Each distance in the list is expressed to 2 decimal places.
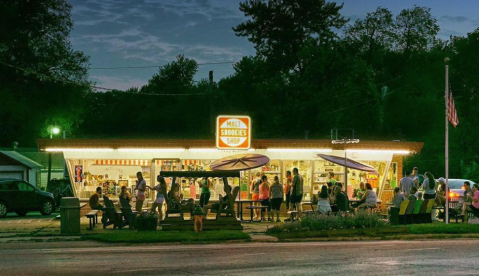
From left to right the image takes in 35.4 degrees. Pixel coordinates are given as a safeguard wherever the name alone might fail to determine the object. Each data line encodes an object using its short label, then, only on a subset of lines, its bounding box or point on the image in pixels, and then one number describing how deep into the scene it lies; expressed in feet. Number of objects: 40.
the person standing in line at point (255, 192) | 97.81
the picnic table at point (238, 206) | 91.95
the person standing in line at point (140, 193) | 90.12
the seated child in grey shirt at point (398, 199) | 84.33
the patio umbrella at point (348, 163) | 91.40
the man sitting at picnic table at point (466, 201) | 89.19
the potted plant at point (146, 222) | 76.69
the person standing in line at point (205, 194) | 92.17
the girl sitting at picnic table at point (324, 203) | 82.51
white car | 110.52
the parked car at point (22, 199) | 107.14
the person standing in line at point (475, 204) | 87.30
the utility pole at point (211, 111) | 149.83
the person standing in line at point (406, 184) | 91.65
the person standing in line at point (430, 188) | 88.94
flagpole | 83.41
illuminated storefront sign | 101.76
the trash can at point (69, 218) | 75.82
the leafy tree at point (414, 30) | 241.14
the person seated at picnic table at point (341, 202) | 87.10
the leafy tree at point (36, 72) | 187.32
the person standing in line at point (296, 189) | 91.91
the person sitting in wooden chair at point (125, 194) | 85.87
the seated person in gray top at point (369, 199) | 89.66
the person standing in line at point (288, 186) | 95.96
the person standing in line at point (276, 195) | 91.76
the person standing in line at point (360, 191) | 99.86
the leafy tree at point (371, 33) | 237.04
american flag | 85.27
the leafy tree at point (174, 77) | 323.78
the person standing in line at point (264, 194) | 93.91
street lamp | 151.11
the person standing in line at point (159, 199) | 86.94
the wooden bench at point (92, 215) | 81.30
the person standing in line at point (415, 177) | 94.72
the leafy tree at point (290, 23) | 214.07
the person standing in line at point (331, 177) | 103.47
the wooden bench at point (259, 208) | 90.48
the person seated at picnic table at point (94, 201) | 87.56
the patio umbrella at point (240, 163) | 89.30
